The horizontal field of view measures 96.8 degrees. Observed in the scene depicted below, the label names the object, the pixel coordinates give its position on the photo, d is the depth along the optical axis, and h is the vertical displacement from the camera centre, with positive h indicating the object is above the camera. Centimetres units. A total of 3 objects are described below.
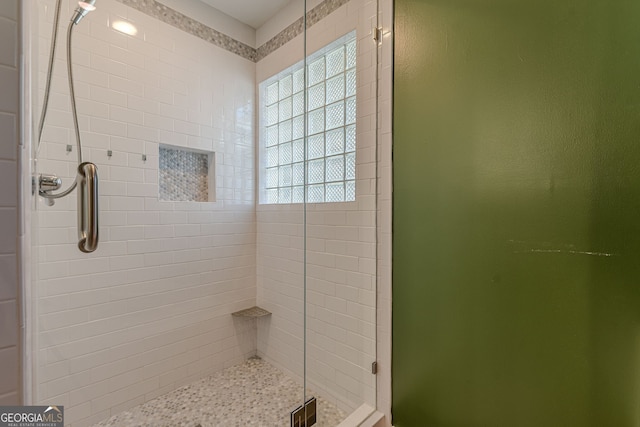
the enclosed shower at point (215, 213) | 143 -2
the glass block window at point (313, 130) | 166 +54
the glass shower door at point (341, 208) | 149 +2
